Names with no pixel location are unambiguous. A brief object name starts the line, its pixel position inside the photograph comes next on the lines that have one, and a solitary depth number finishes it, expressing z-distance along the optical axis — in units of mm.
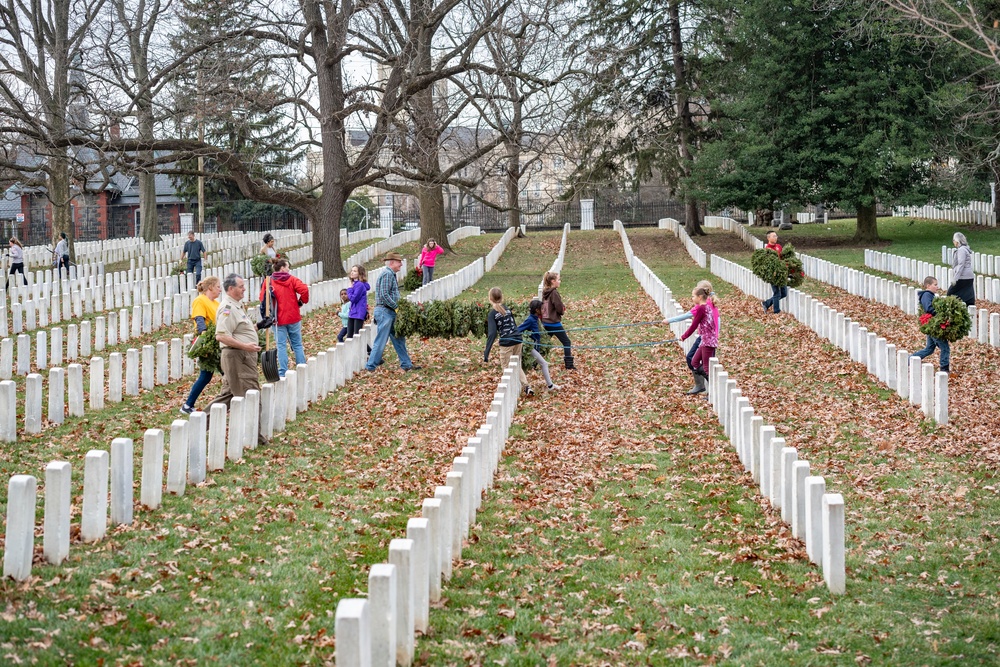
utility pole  37988
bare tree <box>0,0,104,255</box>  29719
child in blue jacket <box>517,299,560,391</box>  15602
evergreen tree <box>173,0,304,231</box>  27031
